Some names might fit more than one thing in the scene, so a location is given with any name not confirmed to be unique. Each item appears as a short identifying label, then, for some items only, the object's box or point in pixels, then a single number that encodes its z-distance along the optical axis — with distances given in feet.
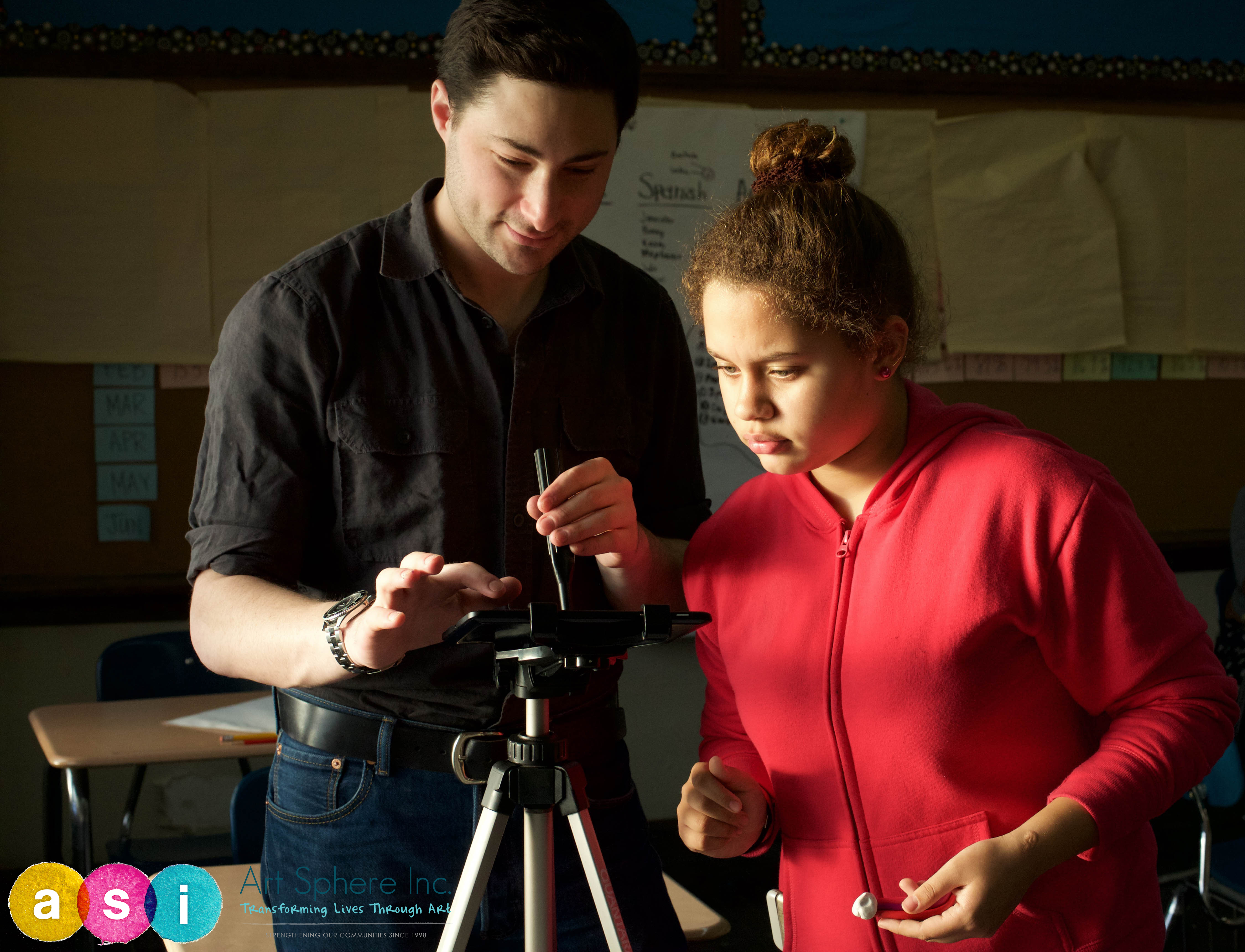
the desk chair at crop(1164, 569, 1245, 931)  7.22
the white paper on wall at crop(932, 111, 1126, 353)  10.61
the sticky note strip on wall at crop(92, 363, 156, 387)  9.22
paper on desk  7.64
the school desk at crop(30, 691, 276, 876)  7.16
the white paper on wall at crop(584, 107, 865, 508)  10.07
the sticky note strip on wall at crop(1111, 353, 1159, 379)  11.01
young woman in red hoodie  2.90
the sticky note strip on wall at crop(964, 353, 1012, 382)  10.80
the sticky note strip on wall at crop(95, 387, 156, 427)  9.24
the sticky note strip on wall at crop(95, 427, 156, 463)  9.25
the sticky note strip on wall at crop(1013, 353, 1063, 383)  10.87
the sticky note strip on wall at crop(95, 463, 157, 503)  9.28
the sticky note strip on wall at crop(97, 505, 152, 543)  9.31
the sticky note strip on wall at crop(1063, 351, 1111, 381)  10.94
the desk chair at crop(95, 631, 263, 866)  8.83
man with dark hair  3.56
